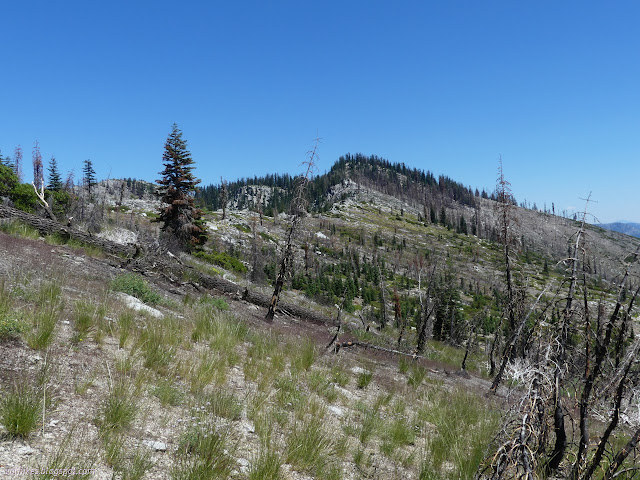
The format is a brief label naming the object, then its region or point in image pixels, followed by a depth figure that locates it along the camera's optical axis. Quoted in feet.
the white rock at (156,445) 10.41
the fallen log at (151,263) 47.85
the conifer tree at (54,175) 209.97
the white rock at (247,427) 13.12
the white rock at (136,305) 24.46
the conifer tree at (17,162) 163.57
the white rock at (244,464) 10.68
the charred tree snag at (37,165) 127.38
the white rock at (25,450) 8.71
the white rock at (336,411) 17.22
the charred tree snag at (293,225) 44.06
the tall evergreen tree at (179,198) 94.89
